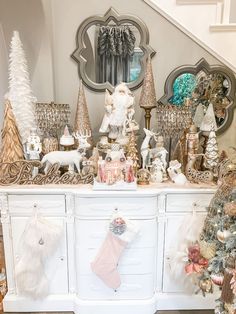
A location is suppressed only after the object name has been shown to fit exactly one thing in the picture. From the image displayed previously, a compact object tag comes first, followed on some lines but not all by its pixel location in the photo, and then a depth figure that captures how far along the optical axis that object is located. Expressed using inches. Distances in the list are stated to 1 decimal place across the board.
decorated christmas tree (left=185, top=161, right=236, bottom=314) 60.0
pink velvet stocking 76.1
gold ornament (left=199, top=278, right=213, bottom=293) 66.5
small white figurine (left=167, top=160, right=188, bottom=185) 77.2
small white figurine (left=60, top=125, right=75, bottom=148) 78.9
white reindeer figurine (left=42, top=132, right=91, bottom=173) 76.6
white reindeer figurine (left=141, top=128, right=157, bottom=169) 79.5
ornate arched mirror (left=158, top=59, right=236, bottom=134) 88.8
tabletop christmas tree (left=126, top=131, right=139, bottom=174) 77.5
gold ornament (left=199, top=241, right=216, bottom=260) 65.2
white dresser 74.9
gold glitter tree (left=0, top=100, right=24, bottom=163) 75.9
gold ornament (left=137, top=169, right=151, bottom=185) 77.4
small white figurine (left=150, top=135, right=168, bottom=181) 79.3
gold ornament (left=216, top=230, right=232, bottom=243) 60.3
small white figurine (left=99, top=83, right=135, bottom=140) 78.4
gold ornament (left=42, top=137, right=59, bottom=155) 80.1
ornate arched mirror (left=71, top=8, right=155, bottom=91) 86.7
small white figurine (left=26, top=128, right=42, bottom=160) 77.0
